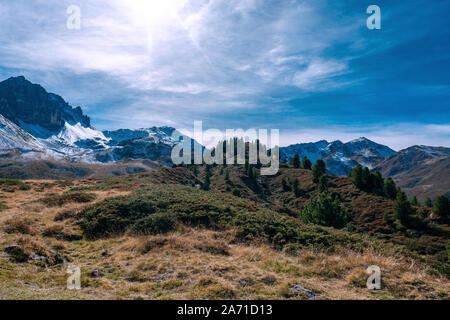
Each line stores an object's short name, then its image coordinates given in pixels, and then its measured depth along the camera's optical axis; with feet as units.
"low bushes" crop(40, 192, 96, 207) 74.79
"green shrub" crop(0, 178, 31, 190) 115.24
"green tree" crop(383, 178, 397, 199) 243.40
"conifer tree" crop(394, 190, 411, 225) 167.84
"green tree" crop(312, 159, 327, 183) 293.02
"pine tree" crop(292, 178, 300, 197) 292.40
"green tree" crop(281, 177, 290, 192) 331.77
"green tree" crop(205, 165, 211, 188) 310.82
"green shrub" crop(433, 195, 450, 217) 165.87
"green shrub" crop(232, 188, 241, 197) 270.48
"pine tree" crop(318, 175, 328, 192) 250.16
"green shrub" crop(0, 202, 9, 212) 69.23
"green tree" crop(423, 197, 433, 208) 337.41
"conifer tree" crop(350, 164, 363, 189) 246.06
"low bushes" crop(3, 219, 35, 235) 44.63
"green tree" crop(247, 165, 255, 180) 366.43
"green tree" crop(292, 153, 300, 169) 403.34
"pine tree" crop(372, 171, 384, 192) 244.22
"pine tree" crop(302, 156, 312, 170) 378.53
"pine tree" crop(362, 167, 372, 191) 242.37
